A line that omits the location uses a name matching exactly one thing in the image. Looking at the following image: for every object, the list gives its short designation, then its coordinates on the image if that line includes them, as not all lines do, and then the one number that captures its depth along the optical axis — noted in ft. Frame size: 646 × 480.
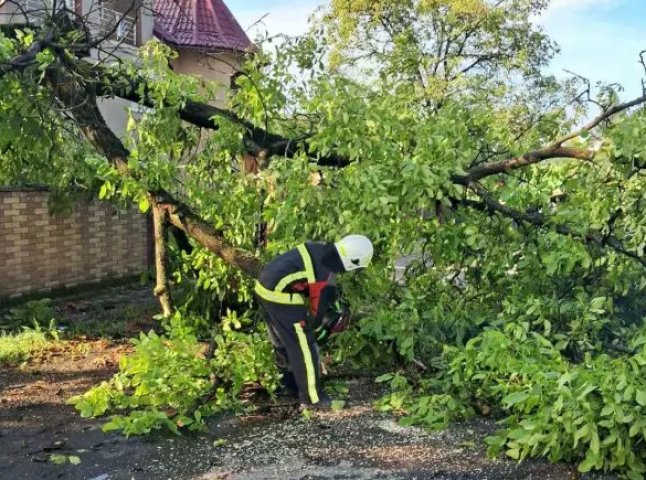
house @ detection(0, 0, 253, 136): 37.70
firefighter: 14.06
